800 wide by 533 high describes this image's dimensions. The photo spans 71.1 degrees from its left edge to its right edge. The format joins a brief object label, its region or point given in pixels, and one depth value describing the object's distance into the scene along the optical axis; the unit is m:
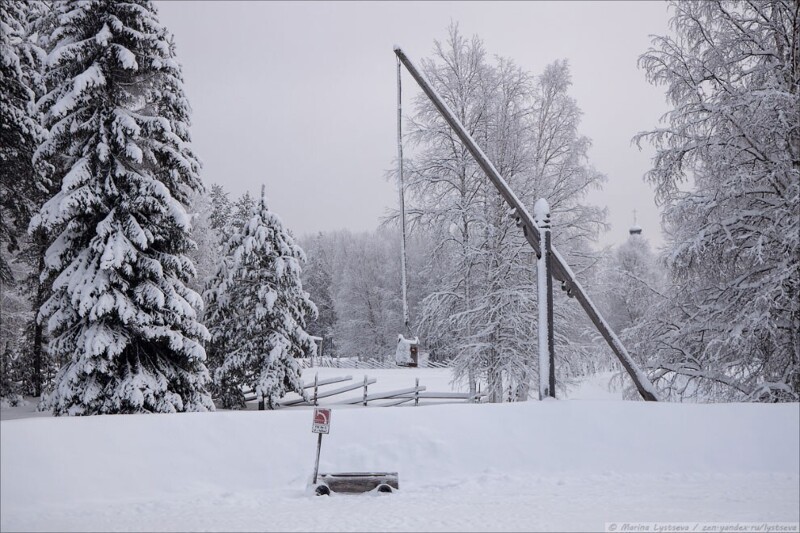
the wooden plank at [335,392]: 22.72
